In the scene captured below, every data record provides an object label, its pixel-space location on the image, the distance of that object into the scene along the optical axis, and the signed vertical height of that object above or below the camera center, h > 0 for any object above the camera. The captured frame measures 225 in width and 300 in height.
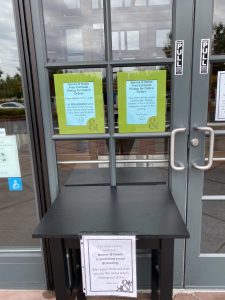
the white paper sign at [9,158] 1.81 -0.46
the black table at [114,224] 1.23 -0.67
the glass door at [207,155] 1.54 -0.44
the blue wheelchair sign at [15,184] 1.91 -0.68
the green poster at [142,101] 1.60 -0.06
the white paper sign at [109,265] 1.23 -0.88
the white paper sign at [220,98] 1.60 -0.06
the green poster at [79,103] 1.62 -0.06
